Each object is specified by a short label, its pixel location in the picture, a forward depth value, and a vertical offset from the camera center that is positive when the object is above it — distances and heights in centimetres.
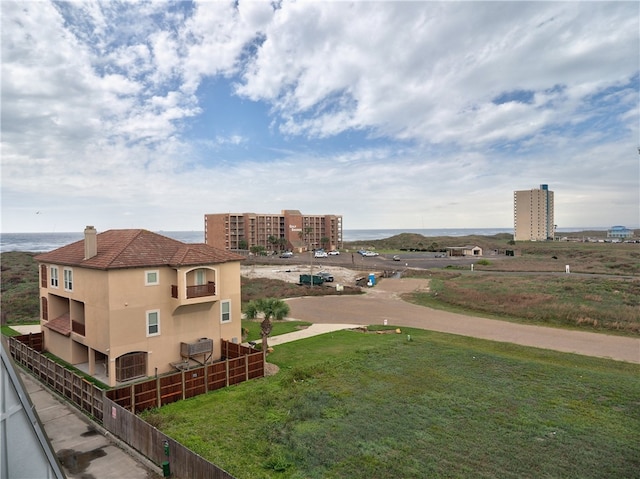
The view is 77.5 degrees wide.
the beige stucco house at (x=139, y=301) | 1980 -370
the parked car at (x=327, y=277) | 5969 -711
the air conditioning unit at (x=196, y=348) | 2142 -637
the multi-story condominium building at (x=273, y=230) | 12825 -11
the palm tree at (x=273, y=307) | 3023 -597
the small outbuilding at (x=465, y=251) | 10262 -589
